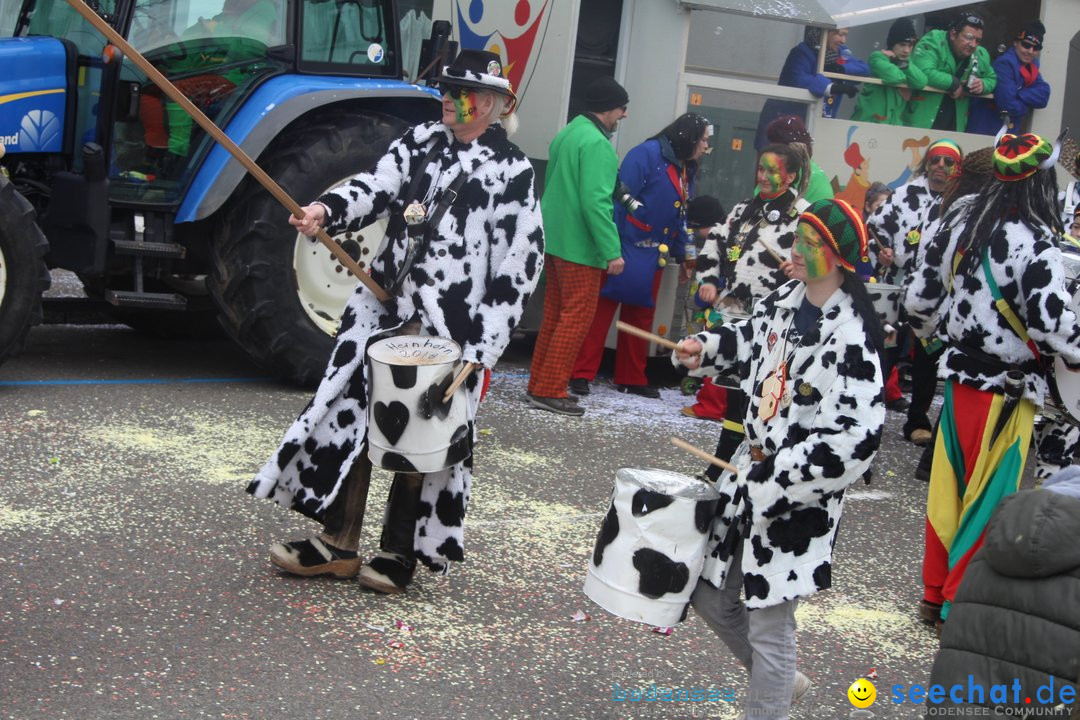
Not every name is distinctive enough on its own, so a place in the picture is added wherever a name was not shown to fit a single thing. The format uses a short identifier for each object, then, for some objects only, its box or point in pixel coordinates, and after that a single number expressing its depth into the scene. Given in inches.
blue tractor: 246.4
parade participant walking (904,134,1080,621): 174.7
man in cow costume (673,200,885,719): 123.6
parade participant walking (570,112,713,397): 294.0
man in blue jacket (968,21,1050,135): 366.3
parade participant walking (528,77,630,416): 283.0
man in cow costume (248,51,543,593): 165.9
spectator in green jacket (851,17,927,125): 358.3
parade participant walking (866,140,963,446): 288.2
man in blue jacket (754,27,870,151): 332.5
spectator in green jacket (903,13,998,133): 364.8
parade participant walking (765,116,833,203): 264.8
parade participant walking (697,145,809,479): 240.5
